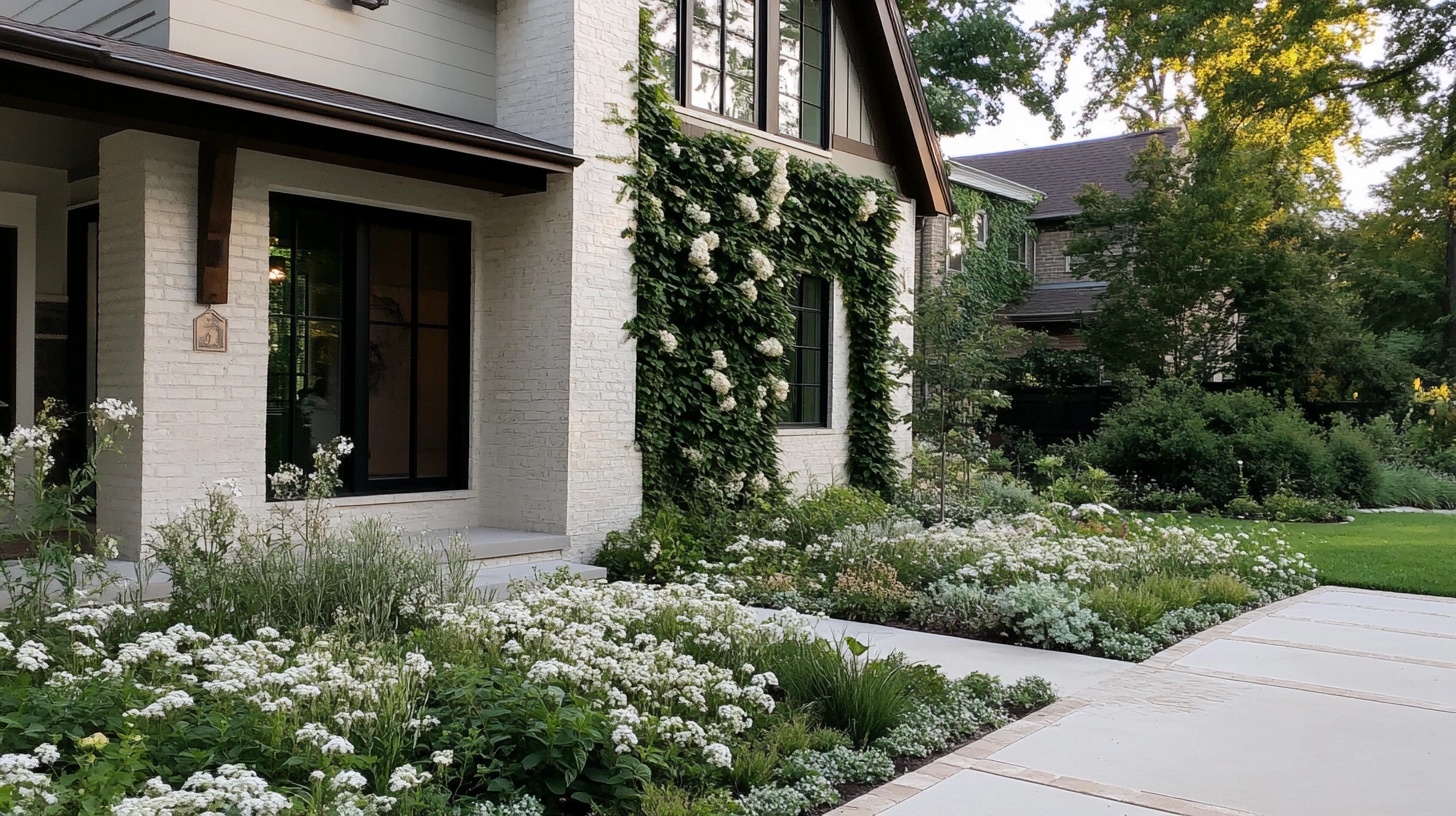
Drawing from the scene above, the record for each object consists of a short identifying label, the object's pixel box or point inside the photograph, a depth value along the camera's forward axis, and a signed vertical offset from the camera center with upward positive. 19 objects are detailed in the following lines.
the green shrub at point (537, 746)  3.60 -1.16
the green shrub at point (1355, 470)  14.79 -0.74
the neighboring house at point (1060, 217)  23.05 +4.32
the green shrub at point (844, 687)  4.62 -1.22
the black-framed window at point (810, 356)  11.67 +0.59
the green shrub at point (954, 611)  6.80 -1.28
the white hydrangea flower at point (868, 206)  11.86 +2.26
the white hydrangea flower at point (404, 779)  3.04 -1.05
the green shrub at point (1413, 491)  15.12 -1.05
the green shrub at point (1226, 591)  7.68 -1.26
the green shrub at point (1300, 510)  13.30 -1.17
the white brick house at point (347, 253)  6.91 +1.13
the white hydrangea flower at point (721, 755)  3.67 -1.18
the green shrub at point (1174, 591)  7.30 -1.22
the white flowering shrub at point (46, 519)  4.46 -0.49
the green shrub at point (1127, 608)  6.68 -1.22
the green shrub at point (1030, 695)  5.18 -1.36
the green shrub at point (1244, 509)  13.58 -1.18
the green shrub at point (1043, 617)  6.36 -1.22
